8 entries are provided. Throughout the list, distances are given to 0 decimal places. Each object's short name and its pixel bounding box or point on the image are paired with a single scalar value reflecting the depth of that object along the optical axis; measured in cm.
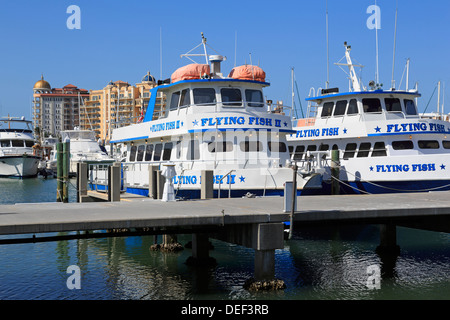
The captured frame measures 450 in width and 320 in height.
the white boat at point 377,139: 2225
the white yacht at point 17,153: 6656
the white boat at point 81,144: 7239
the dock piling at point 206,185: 1750
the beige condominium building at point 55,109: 18112
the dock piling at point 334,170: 2244
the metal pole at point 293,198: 1277
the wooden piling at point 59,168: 2353
